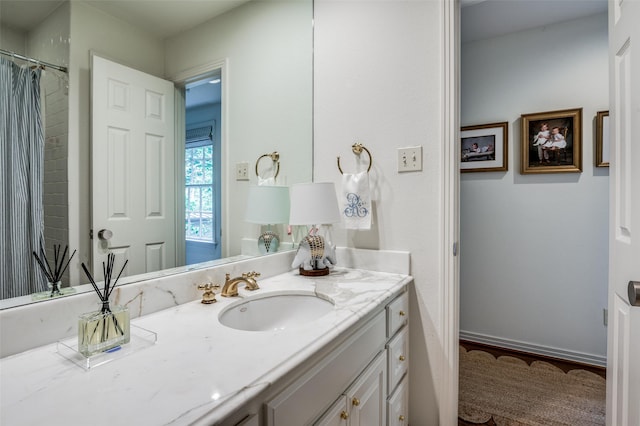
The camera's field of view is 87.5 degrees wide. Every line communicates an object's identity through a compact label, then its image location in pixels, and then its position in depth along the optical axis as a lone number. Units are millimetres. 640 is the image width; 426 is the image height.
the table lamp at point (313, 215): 1441
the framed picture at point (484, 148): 2463
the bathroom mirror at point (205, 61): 815
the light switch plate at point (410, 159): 1458
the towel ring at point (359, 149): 1580
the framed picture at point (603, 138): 2118
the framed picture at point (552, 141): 2219
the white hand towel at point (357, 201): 1541
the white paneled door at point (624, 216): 886
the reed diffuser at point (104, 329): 683
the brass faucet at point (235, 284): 1146
